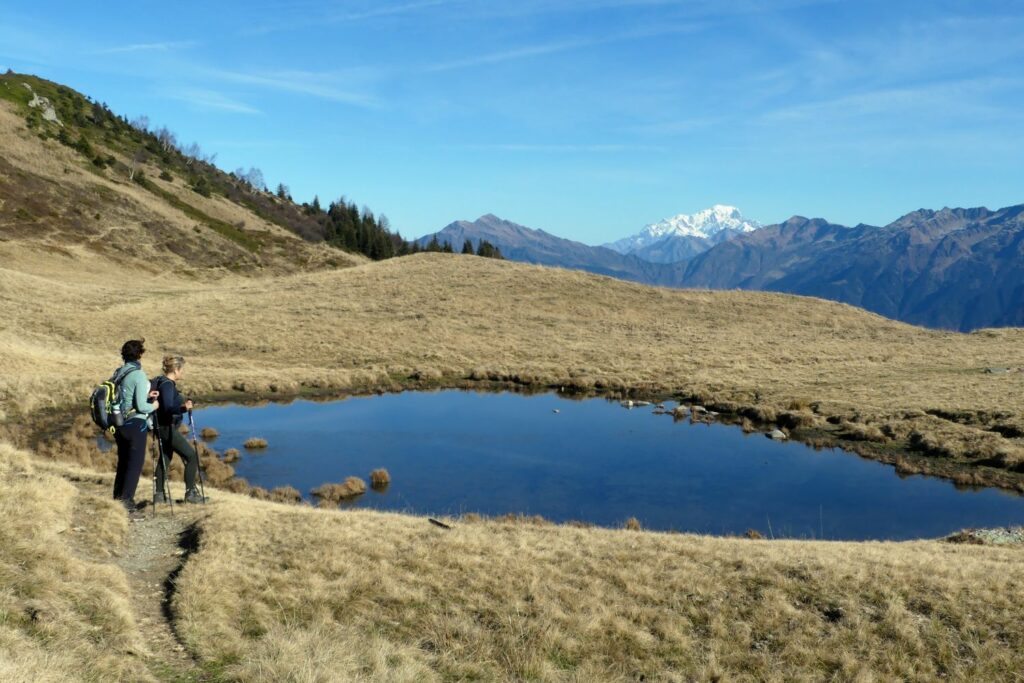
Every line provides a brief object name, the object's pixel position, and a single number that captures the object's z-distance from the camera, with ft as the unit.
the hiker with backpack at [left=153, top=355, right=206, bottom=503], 47.16
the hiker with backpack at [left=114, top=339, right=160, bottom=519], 43.91
